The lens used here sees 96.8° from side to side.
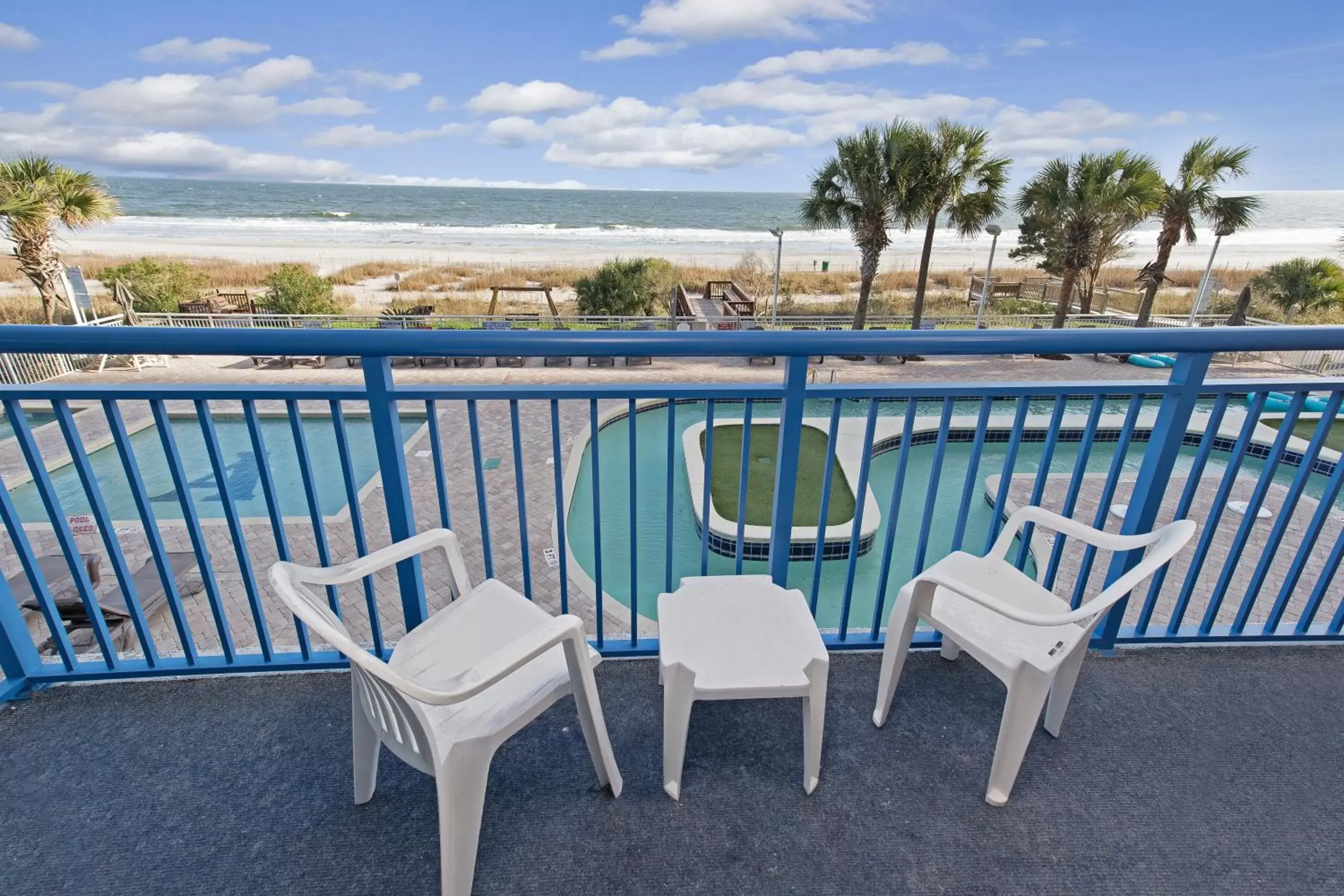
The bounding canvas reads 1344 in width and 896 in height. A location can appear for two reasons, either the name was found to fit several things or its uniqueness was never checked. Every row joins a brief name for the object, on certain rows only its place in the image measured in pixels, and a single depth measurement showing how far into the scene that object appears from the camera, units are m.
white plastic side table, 1.36
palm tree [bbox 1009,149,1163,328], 14.78
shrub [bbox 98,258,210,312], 17.88
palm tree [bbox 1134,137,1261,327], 14.55
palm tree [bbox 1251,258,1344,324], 15.58
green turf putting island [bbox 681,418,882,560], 7.09
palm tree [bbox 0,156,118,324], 11.87
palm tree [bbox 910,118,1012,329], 13.87
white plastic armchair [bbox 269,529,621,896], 1.07
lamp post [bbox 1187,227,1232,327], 14.98
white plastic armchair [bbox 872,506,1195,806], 1.29
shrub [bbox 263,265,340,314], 17.44
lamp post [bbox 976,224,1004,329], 14.67
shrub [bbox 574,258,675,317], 19.31
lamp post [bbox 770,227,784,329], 15.74
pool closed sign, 3.82
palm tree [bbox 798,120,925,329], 13.88
